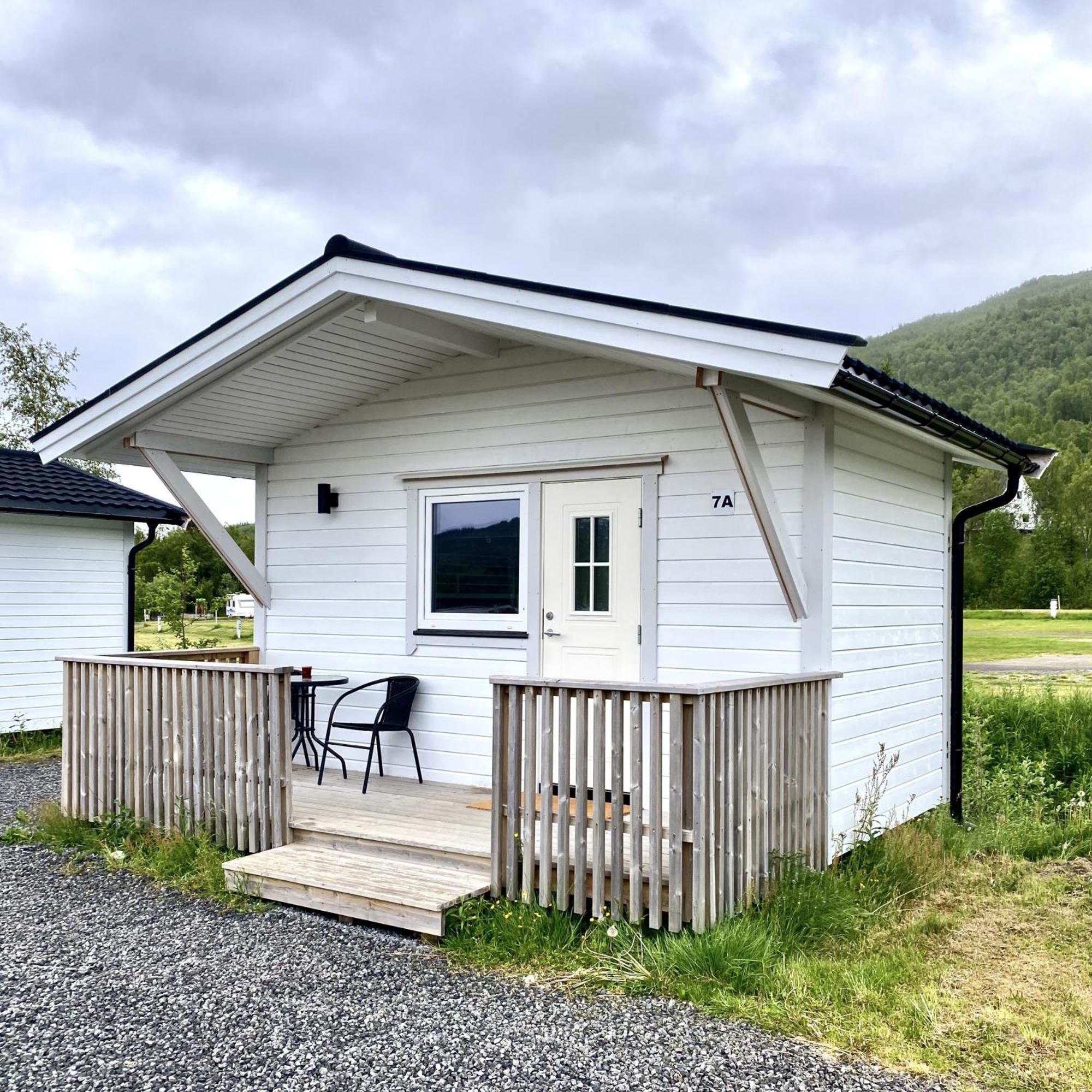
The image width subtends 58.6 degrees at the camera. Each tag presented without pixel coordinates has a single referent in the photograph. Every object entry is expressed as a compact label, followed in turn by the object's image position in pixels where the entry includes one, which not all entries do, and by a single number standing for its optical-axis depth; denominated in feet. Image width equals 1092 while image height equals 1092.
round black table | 22.09
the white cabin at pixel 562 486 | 16.05
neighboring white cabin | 32.22
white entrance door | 18.69
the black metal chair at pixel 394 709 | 20.21
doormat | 15.25
